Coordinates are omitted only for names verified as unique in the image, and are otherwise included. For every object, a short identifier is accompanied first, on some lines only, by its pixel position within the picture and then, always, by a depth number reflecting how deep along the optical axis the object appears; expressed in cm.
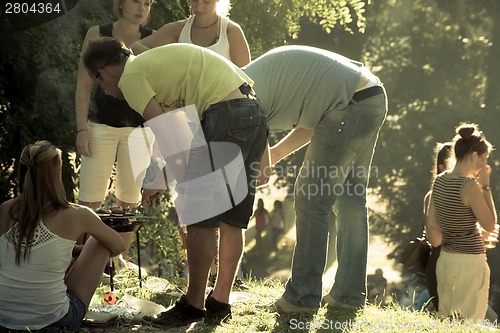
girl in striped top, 1216
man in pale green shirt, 955
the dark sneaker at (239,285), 1199
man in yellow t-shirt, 864
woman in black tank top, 1180
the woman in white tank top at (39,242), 866
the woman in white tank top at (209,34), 1111
